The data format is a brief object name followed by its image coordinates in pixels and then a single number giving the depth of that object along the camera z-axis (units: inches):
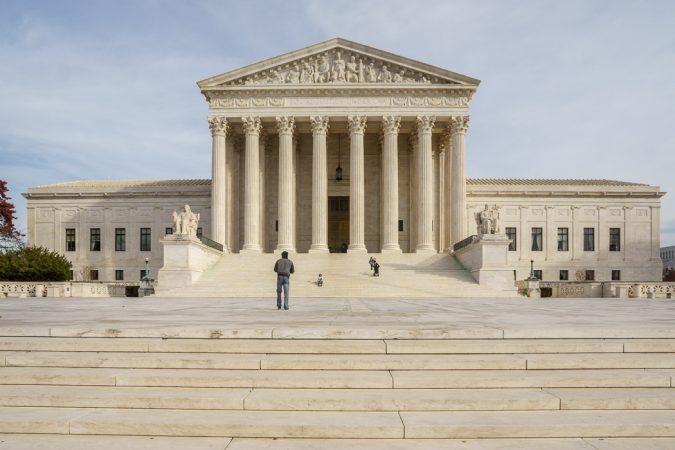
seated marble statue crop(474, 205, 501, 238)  1569.9
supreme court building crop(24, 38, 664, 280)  1956.2
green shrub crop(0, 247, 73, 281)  1664.6
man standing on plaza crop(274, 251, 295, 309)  831.1
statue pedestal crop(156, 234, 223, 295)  1515.7
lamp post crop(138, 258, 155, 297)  1507.1
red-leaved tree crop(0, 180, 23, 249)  2470.2
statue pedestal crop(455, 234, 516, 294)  1515.7
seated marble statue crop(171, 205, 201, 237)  1576.0
